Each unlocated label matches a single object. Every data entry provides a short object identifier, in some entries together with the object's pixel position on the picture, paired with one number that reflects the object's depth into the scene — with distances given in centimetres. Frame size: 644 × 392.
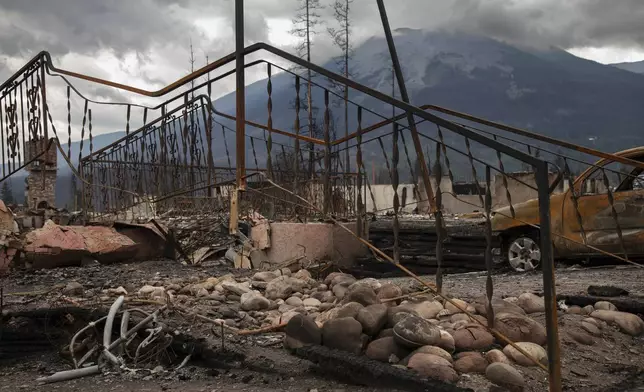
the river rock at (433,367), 297
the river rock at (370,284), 438
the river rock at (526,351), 323
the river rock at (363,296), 396
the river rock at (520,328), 346
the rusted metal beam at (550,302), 279
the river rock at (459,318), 371
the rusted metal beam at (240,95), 533
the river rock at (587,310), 438
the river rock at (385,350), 329
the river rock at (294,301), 469
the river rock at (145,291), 526
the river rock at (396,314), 358
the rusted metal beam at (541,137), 499
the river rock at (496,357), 318
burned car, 765
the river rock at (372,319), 351
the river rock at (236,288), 518
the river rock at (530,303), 427
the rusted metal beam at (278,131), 651
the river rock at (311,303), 458
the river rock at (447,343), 328
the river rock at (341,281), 502
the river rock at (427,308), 396
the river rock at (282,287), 504
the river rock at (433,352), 315
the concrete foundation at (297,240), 766
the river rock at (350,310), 366
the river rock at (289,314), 418
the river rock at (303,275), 594
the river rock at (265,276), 576
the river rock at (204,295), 513
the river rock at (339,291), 469
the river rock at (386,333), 347
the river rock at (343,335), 342
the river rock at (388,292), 427
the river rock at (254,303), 468
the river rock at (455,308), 393
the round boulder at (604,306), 452
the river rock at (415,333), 325
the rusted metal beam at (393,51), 616
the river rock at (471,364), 311
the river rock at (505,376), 294
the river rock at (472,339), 336
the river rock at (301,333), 360
